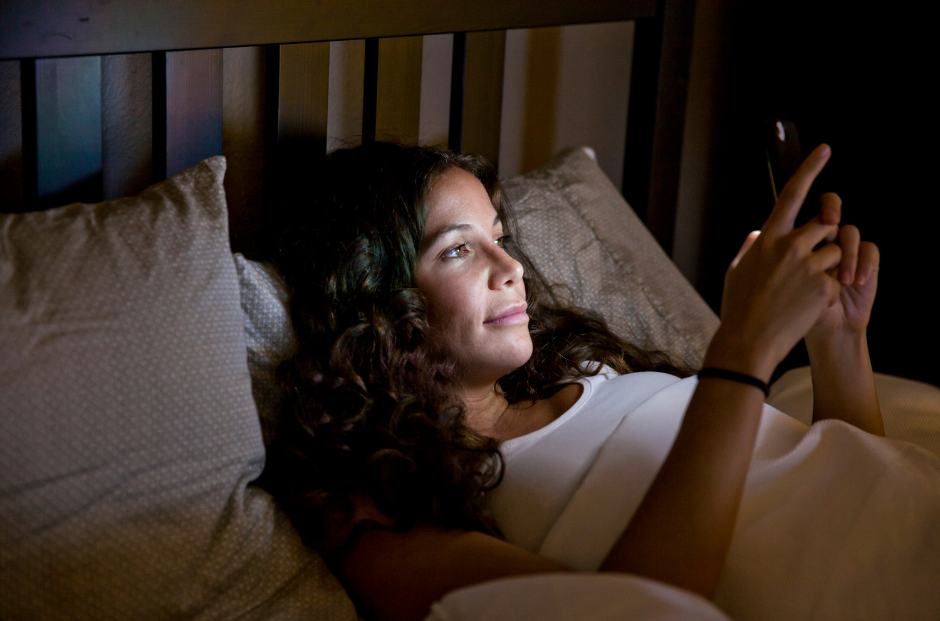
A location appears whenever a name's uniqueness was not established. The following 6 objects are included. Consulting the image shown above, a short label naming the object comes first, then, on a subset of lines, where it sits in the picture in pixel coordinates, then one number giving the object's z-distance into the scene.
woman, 0.73
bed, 0.71
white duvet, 0.78
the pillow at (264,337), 0.96
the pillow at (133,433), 0.71
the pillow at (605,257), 1.37
